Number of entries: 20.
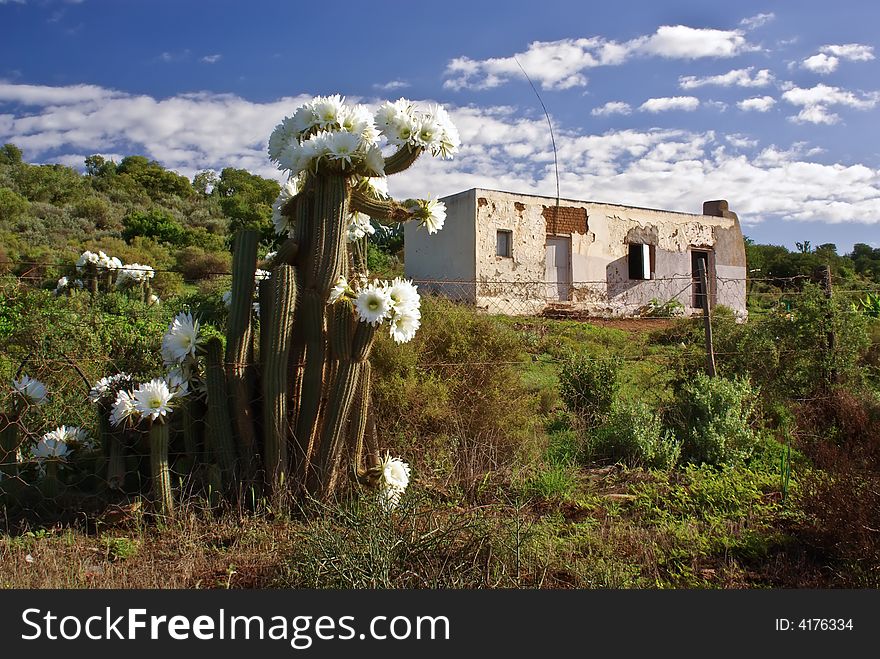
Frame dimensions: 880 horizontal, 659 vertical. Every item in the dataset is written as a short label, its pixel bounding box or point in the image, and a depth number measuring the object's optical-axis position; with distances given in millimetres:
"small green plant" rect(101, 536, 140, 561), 4276
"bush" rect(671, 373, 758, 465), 6730
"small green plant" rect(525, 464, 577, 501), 5461
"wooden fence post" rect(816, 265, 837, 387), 8281
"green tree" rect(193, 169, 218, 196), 51969
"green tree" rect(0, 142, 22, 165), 46656
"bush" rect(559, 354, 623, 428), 8008
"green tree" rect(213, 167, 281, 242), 36969
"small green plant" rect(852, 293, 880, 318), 8826
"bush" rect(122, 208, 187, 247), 31969
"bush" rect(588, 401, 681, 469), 6523
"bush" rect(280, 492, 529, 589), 3658
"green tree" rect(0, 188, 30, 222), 32250
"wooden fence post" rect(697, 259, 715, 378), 7719
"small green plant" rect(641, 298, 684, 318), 19967
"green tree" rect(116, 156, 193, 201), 48562
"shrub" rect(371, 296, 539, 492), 5945
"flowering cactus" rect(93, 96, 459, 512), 4750
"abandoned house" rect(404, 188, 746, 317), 19328
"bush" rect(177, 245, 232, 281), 23688
